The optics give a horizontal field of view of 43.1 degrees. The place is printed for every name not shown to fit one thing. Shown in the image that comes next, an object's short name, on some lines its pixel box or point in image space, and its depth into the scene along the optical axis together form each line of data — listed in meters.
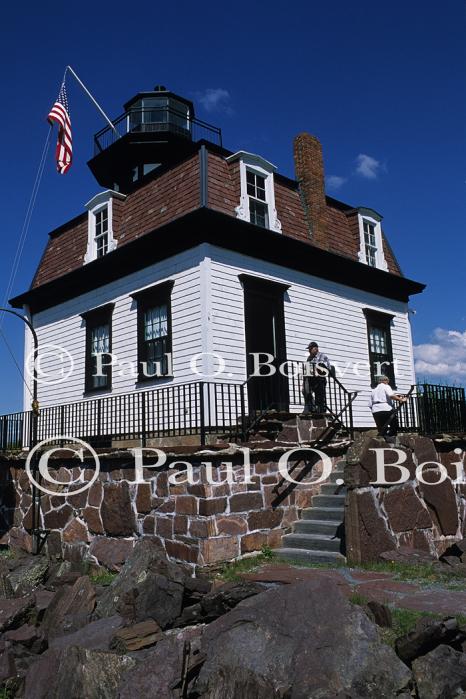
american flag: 15.03
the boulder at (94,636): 5.67
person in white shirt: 11.21
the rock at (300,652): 4.57
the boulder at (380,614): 5.59
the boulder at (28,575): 9.07
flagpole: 16.50
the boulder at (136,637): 5.66
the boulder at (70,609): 6.76
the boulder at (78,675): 4.93
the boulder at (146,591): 6.46
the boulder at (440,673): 4.50
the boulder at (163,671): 4.83
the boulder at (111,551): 10.10
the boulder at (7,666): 5.63
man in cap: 12.39
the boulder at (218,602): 6.26
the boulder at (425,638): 4.89
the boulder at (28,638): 6.34
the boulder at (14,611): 6.98
